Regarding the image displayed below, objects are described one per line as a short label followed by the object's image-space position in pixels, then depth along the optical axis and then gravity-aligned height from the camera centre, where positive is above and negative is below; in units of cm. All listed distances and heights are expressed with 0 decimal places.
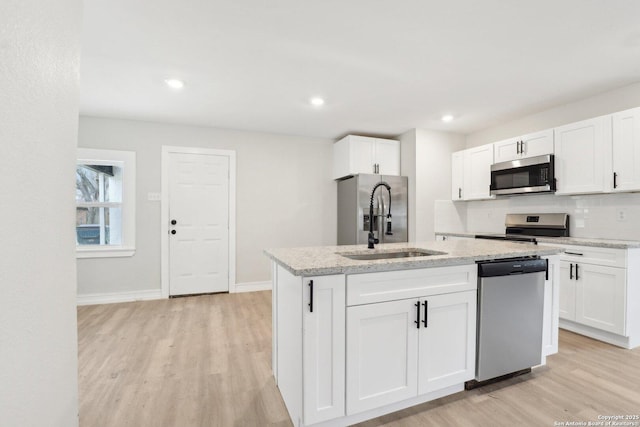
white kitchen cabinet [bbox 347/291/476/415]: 153 -77
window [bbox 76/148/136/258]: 382 +11
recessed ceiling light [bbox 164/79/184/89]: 281 +126
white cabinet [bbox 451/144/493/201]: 399 +58
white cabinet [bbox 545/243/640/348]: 249 -73
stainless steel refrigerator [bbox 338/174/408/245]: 420 +6
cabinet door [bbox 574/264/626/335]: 250 -76
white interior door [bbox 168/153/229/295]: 412 -17
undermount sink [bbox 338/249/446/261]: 198 -30
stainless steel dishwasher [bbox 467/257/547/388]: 186 -69
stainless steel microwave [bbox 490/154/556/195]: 325 +44
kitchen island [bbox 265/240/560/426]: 144 -65
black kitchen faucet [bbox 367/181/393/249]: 207 -19
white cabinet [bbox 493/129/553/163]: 332 +81
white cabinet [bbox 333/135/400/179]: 438 +87
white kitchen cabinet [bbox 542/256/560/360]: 209 -70
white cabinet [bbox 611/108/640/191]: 261 +58
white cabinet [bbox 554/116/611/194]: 284 +60
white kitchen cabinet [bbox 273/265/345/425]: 142 -69
